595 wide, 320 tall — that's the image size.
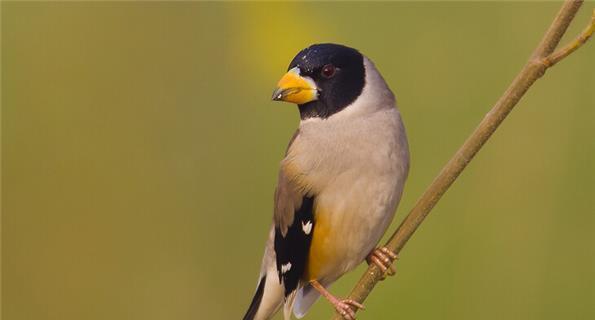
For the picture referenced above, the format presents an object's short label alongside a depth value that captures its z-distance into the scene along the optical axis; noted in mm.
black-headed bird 5715
